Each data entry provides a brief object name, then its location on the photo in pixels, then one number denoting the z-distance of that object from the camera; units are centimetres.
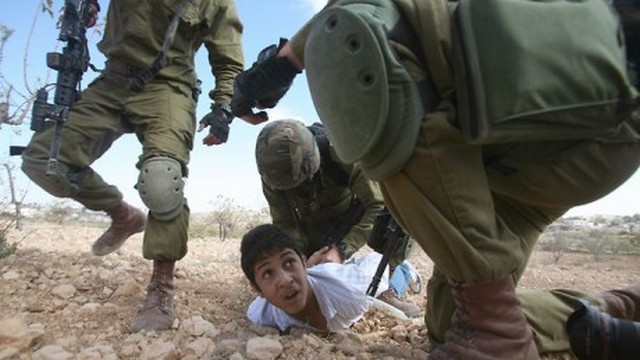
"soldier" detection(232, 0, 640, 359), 100
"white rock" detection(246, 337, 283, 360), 152
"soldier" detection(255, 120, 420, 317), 275
